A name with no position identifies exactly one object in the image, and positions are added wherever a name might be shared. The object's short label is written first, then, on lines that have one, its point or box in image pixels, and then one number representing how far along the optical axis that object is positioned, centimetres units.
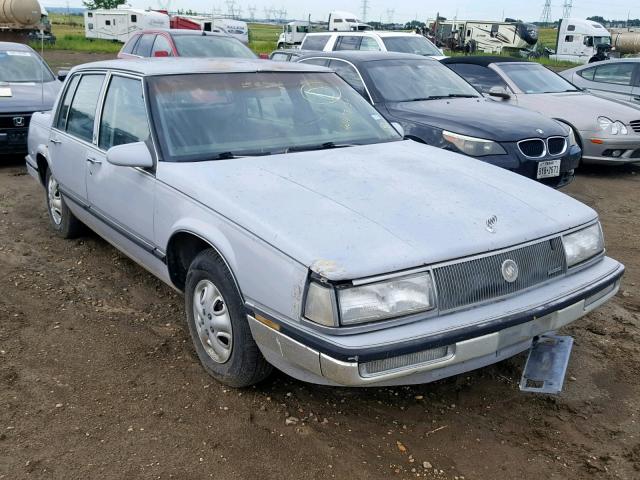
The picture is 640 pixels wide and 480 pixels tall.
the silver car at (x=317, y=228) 263
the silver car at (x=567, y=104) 859
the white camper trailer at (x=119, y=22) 3925
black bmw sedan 647
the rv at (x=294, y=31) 3673
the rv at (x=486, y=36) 3584
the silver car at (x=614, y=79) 1112
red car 1167
